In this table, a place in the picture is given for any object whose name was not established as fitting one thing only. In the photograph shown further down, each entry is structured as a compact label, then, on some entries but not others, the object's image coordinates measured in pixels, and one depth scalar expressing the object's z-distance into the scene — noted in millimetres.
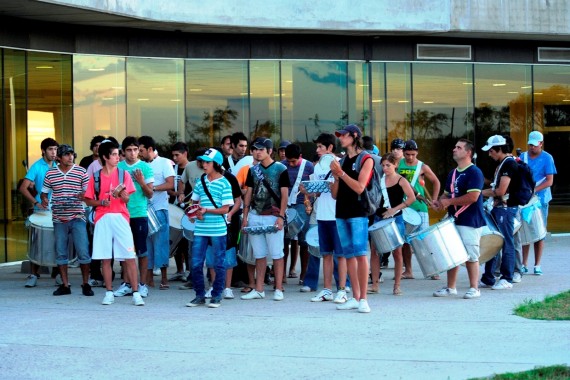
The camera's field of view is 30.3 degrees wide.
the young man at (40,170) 14867
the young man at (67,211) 13039
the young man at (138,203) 12977
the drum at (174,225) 14281
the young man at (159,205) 13709
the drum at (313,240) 13164
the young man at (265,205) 12688
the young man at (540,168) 15945
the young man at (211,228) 11914
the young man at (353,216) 11250
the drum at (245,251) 13164
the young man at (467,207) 12562
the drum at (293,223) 13539
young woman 13047
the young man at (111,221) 12148
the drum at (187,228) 13516
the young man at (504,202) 13461
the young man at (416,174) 14359
